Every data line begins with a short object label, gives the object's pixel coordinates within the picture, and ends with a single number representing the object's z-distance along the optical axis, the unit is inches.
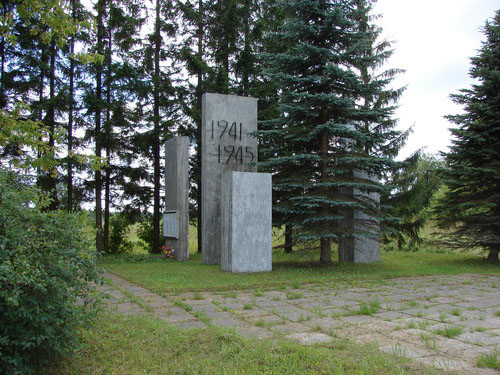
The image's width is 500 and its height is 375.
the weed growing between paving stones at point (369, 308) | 195.0
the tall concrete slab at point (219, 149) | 443.2
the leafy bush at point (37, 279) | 104.1
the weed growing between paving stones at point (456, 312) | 195.7
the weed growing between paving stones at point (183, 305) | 203.5
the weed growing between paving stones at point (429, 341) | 142.9
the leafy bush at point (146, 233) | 691.1
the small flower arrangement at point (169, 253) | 514.9
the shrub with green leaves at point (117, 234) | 683.4
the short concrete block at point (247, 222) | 361.7
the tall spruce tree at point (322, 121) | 372.2
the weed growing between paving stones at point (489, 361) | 124.6
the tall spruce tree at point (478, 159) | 443.8
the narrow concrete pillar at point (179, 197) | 498.4
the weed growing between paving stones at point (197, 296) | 233.5
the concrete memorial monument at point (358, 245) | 430.0
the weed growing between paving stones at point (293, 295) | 238.6
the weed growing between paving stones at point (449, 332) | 157.4
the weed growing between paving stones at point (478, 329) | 165.9
